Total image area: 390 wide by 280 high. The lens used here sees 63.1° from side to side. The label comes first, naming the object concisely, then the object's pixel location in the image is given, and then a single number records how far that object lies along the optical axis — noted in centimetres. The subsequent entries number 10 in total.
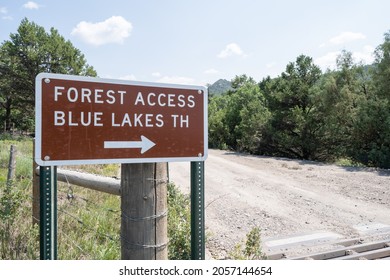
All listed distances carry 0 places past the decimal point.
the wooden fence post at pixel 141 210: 205
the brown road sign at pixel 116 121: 175
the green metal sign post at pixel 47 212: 176
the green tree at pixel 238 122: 2404
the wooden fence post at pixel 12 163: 523
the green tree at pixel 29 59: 2714
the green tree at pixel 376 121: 1484
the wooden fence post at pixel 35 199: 400
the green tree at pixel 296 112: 1952
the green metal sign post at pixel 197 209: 214
